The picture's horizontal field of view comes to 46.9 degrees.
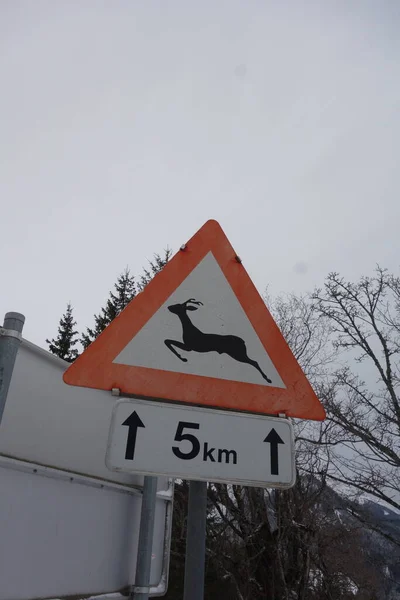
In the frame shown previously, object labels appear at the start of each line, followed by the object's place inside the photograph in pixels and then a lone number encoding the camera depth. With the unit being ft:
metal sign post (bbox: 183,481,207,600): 4.46
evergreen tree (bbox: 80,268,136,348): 81.66
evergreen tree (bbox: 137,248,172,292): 73.03
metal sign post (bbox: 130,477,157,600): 7.03
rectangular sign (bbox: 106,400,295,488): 4.70
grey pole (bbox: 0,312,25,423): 4.21
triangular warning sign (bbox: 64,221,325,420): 5.29
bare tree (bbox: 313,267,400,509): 51.01
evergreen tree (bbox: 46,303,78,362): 86.48
